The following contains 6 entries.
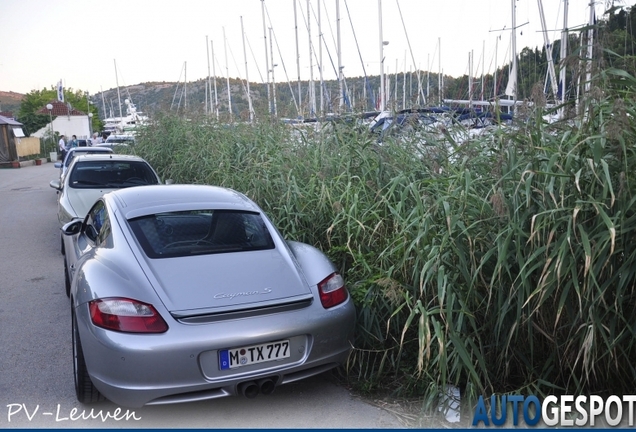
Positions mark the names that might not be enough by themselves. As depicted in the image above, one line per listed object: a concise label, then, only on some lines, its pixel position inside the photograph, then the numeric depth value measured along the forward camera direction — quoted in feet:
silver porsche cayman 11.37
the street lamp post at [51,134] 148.03
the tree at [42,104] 214.96
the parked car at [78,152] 49.13
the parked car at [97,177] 29.76
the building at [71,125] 199.00
